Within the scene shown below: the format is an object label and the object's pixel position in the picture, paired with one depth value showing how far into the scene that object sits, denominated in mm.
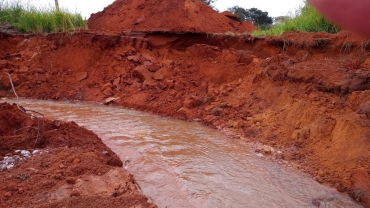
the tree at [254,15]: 24000
